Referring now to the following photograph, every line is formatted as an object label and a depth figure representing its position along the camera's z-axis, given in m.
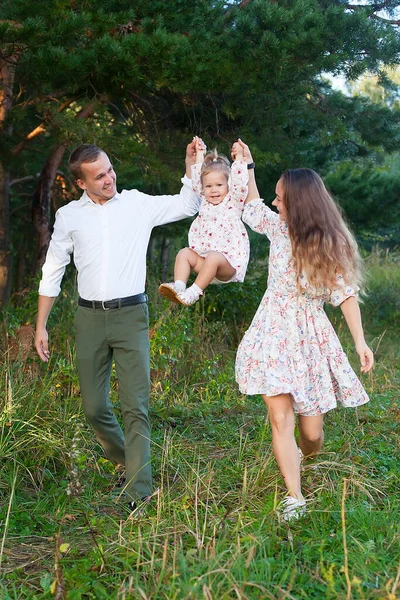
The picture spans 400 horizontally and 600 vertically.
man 4.68
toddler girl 4.75
